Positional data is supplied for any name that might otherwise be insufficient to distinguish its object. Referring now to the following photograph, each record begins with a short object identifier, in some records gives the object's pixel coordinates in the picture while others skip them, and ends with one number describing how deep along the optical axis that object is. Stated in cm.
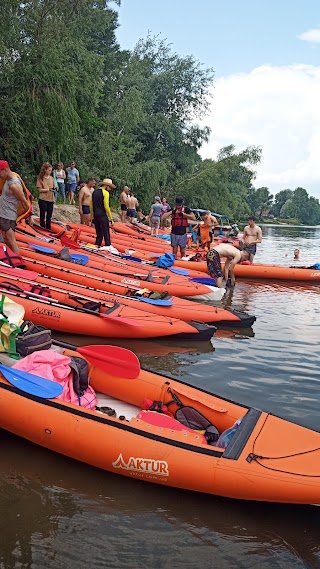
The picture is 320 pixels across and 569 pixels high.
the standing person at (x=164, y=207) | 2169
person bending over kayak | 1050
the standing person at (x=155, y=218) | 1850
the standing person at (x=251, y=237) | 1291
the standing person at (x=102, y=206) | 1095
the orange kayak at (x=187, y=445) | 334
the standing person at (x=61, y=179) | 1626
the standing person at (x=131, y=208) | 1945
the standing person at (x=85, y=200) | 1346
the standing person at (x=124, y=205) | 1853
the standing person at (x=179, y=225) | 1159
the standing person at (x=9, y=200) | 727
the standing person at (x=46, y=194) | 1116
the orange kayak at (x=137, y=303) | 704
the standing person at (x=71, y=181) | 1767
